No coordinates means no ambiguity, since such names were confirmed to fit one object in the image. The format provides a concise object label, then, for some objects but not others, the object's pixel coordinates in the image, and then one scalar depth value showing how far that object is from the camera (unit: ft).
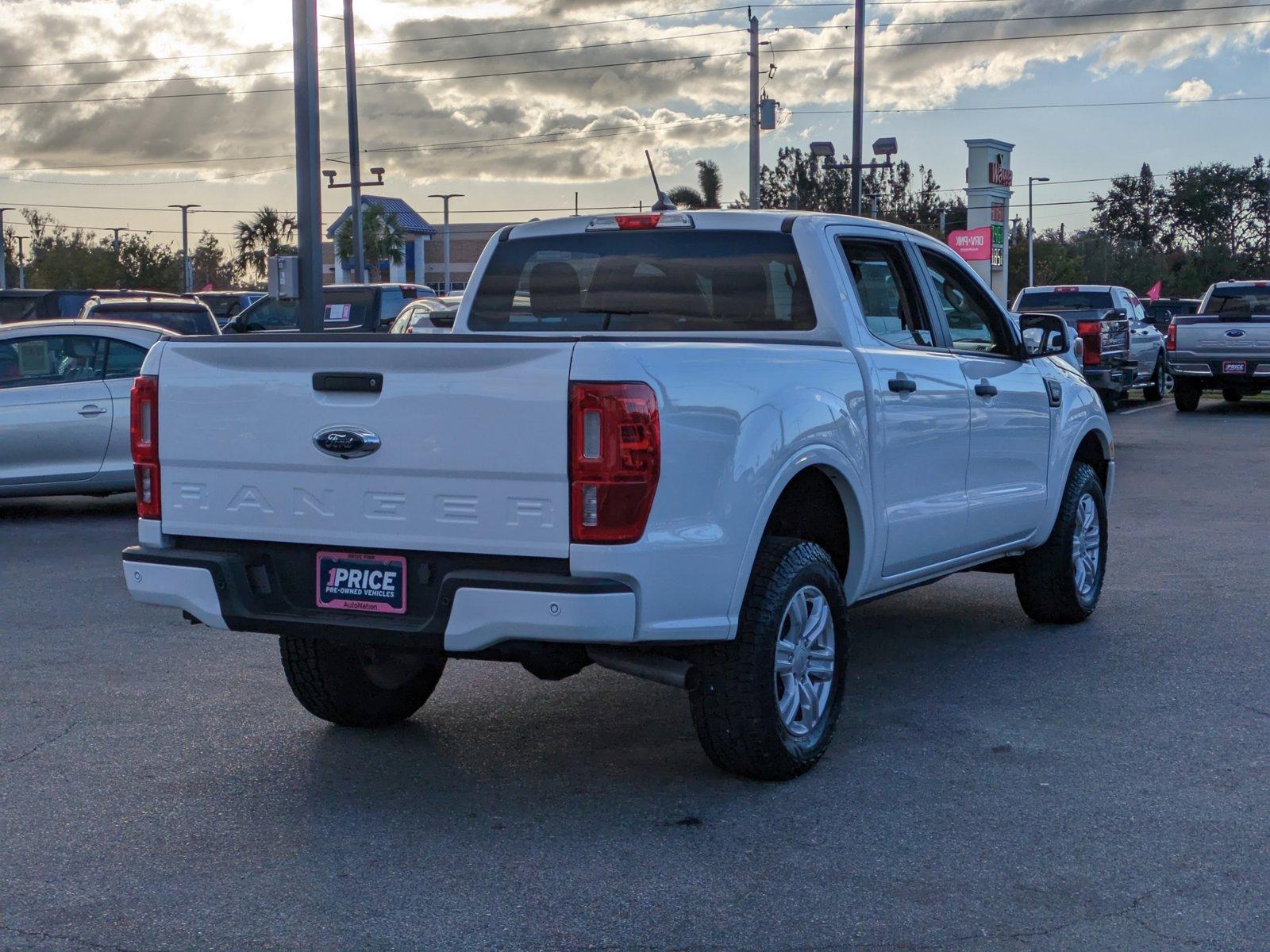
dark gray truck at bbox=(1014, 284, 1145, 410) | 62.69
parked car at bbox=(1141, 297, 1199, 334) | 119.85
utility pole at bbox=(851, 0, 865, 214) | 111.45
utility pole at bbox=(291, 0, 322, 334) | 50.31
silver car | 40.01
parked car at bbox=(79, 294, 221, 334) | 54.44
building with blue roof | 377.30
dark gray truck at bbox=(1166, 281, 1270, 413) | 79.20
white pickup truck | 15.08
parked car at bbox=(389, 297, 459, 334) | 63.87
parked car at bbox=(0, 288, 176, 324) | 75.25
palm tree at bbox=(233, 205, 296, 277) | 375.25
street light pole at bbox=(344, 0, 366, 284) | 97.04
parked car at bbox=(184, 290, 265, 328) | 126.00
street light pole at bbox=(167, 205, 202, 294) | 297.53
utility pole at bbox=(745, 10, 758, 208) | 128.47
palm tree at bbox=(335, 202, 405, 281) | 294.05
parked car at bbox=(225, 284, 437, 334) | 71.77
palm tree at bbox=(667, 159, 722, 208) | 163.12
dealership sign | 106.93
